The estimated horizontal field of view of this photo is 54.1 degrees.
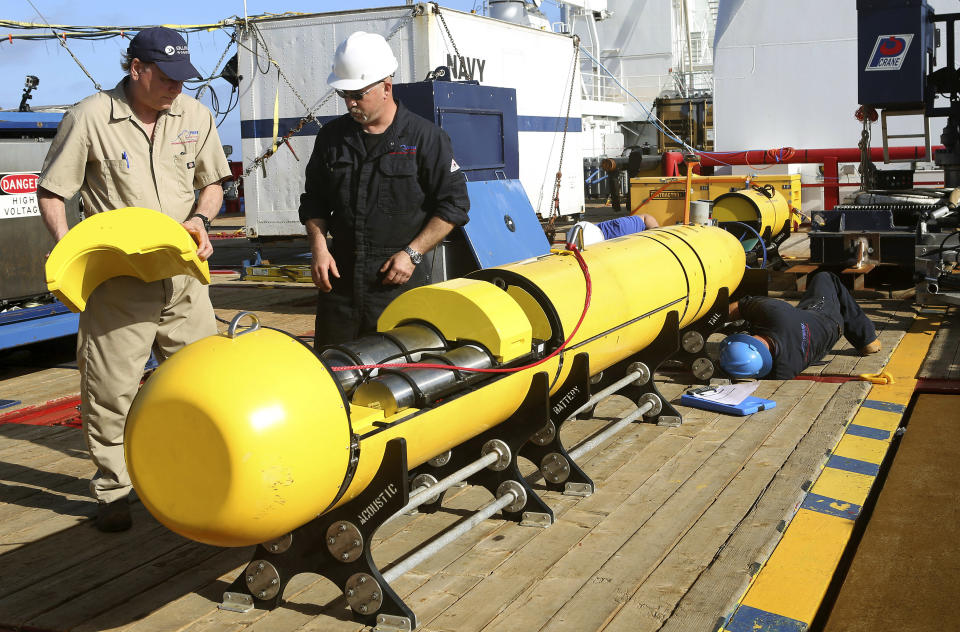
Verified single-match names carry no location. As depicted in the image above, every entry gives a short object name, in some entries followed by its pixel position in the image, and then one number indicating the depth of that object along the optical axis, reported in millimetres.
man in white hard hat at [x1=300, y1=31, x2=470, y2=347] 3895
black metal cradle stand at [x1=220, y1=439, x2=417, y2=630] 2816
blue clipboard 5102
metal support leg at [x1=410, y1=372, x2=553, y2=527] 3576
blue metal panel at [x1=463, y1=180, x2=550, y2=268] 6711
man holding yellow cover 3570
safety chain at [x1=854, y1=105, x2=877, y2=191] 9344
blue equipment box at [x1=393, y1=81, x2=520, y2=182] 7492
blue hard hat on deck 5664
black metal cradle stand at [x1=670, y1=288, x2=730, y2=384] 5664
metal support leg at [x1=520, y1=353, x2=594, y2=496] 3887
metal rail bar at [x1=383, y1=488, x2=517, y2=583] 2926
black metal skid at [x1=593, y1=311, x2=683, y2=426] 4859
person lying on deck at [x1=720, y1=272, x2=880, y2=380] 5676
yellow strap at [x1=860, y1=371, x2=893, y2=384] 5715
